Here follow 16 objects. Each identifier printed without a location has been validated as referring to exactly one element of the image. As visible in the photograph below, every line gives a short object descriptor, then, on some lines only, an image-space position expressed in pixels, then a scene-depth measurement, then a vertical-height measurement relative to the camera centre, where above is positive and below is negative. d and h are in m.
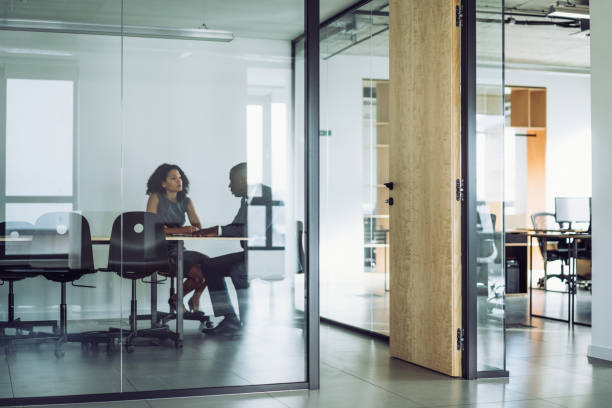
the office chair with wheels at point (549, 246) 8.77 -0.43
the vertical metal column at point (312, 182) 4.71 +0.19
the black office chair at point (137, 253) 4.32 -0.23
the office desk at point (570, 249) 7.61 -0.39
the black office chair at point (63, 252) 4.19 -0.21
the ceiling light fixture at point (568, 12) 7.87 +2.09
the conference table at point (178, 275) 4.30 -0.35
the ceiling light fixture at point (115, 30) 4.24 +1.05
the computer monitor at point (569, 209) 10.12 +0.06
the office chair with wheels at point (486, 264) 4.99 -0.33
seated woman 4.37 +0.02
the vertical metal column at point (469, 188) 4.94 +0.17
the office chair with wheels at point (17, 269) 4.14 -0.30
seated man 4.46 -0.33
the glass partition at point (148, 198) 4.18 +0.09
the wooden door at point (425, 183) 5.00 +0.21
